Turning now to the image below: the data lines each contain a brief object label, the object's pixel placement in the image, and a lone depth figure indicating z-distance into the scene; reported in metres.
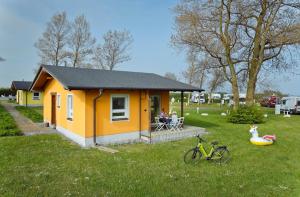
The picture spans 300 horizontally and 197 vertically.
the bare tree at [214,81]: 36.59
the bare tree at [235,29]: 20.20
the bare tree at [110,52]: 40.62
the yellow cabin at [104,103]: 10.82
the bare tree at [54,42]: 34.44
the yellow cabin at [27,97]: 34.38
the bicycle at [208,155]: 8.39
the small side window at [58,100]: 14.12
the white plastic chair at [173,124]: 13.60
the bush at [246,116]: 19.69
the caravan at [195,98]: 54.13
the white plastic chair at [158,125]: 13.34
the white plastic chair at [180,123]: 13.89
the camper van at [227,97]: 52.11
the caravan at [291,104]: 29.79
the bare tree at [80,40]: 36.50
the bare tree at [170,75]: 73.44
